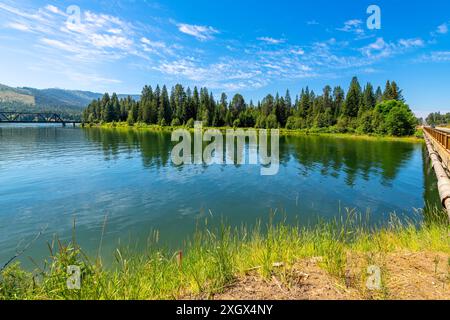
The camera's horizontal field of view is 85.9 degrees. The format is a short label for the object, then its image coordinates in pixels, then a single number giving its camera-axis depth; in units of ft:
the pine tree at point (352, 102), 356.38
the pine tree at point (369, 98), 359.97
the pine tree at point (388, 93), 374.08
